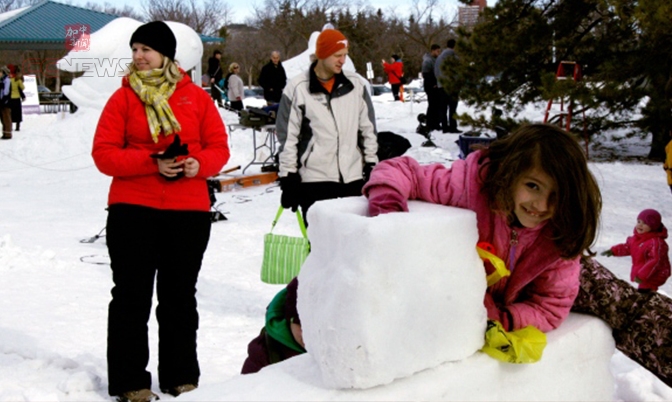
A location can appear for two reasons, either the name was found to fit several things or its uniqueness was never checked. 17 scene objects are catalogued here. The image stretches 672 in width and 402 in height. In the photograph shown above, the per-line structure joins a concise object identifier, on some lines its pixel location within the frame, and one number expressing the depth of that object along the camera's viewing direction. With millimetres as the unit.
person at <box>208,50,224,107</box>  22939
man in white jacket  4855
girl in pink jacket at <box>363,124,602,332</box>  2211
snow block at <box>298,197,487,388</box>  1907
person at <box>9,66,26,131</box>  20812
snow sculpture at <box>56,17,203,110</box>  14469
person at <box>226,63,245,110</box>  20681
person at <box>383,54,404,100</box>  27969
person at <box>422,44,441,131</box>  17781
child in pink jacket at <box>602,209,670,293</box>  5336
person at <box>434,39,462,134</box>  16822
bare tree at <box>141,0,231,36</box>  48188
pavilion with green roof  30891
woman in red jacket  3529
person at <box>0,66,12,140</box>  19625
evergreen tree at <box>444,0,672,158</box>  11719
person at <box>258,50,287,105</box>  17391
